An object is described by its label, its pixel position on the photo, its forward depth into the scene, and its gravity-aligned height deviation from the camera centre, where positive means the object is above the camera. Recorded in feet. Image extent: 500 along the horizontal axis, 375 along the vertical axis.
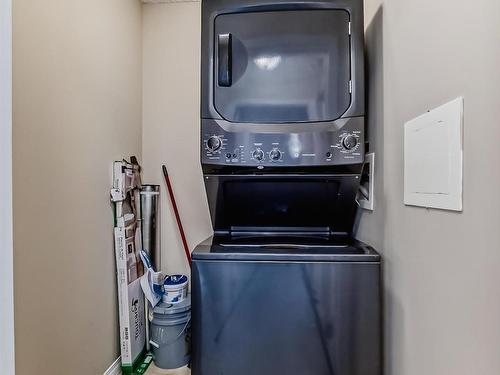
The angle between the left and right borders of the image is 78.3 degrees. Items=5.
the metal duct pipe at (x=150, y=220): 7.00 -0.80
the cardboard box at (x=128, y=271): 6.10 -1.77
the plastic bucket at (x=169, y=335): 6.39 -3.15
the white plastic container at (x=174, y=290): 6.64 -2.29
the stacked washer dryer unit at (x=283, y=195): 4.05 -0.17
